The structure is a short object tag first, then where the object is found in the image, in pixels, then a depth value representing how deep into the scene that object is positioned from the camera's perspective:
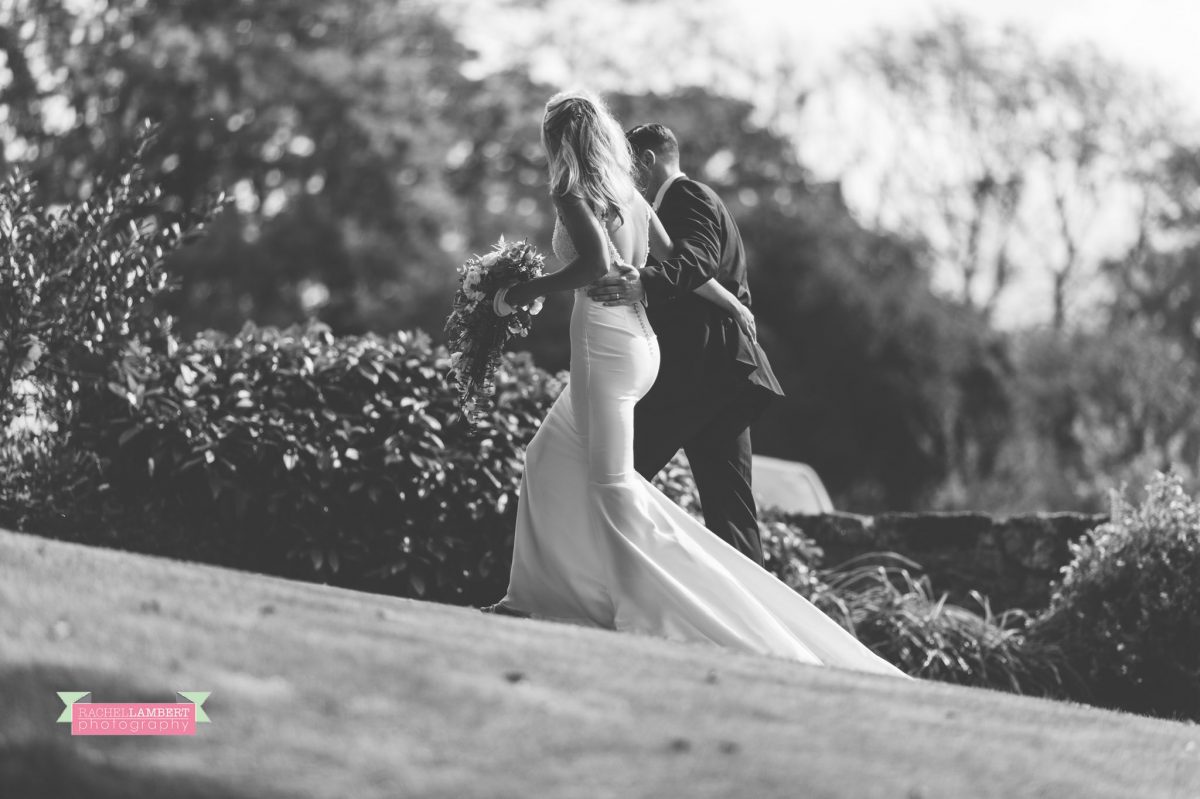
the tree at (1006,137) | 37.75
